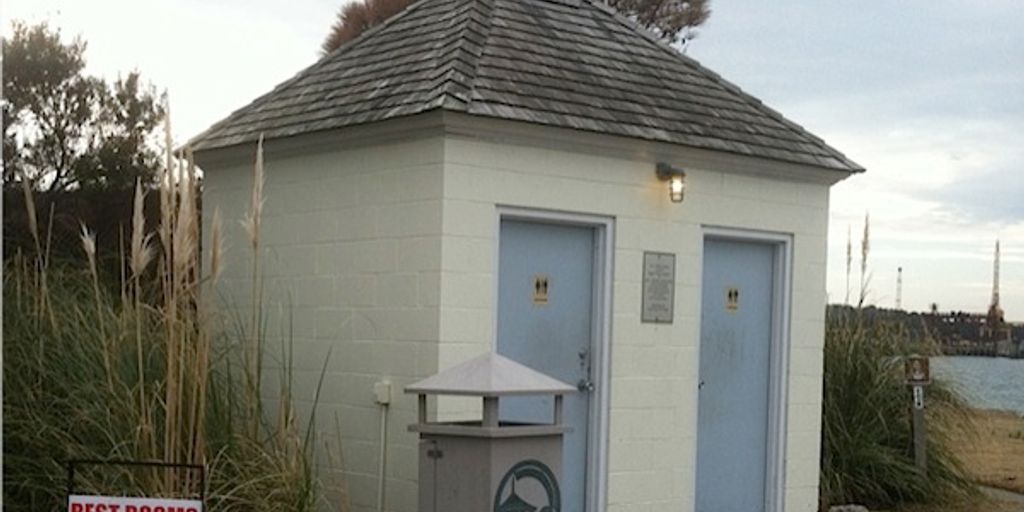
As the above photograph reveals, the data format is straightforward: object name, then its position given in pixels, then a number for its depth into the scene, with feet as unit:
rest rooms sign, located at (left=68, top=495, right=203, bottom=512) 17.33
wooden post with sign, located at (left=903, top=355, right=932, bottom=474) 37.06
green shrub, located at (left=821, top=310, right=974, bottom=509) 36.91
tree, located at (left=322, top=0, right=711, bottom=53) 72.79
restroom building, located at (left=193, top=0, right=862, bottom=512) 26.04
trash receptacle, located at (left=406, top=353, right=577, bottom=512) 20.75
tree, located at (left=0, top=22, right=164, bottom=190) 54.24
